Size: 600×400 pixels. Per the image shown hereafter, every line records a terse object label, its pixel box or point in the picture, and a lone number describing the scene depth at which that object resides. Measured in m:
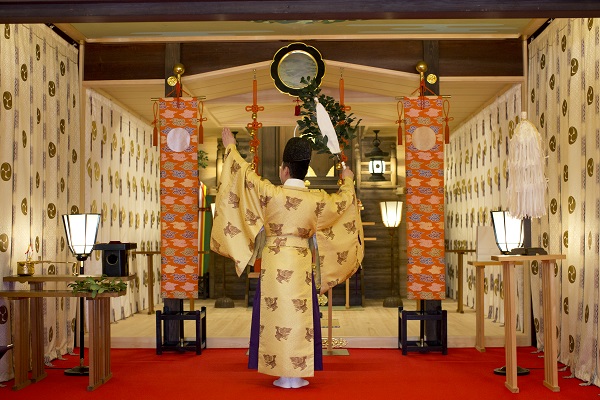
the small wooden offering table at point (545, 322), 4.43
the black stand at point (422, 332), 5.91
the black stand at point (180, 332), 5.95
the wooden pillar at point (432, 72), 6.10
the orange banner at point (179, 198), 6.05
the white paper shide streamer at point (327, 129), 4.57
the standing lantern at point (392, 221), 9.11
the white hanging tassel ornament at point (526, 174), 4.52
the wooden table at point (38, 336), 4.55
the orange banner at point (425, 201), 6.00
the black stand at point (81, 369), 4.98
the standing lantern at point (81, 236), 5.02
